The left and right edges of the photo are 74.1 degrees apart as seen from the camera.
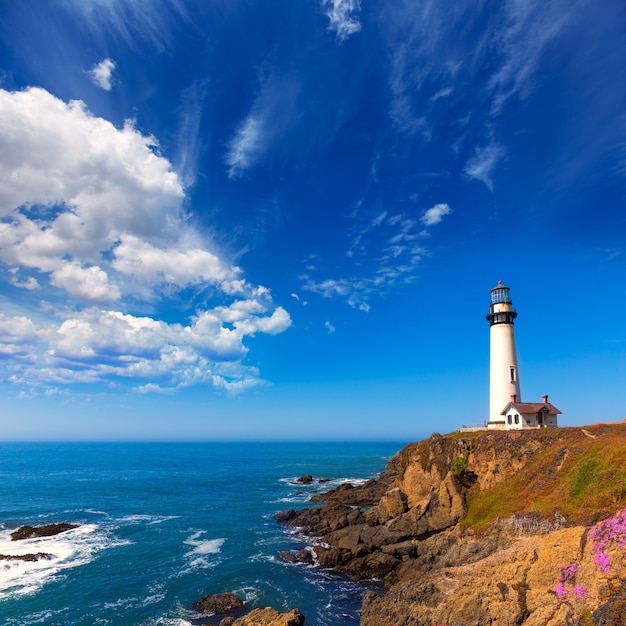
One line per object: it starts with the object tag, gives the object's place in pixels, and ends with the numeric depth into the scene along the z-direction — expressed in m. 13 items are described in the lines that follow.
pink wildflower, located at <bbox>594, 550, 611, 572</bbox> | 21.86
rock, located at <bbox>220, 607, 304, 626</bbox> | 25.38
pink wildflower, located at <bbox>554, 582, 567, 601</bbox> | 22.31
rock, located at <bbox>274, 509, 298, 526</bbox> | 55.12
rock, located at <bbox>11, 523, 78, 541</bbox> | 47.41
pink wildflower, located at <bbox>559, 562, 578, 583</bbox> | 23.14
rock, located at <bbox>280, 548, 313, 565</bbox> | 39.84
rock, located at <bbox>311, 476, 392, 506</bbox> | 64.25
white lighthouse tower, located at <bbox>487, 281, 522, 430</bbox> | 52.72
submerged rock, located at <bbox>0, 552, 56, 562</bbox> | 40.41
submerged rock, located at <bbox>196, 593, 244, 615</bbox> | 30.05
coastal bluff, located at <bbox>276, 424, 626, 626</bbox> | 22.92
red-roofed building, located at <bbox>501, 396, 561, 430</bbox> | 49.72
